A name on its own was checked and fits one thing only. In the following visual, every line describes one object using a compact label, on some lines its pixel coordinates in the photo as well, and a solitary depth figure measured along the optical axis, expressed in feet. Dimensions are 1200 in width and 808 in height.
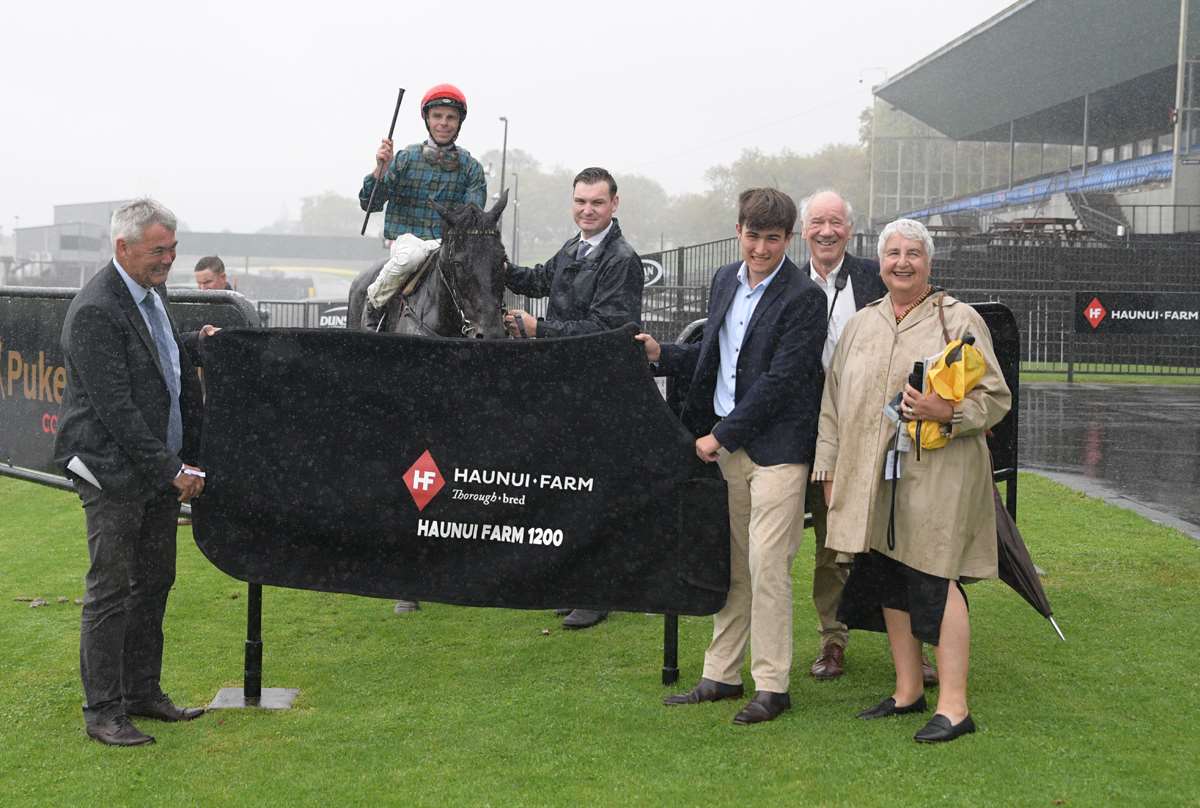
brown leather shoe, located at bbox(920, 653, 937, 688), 19.36
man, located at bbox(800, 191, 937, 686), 19.29
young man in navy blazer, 17.25
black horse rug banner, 17.37
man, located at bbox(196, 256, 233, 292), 38.63
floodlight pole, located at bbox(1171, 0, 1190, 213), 112.27
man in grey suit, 16.14
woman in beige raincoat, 16.26
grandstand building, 127.13
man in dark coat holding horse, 21.27
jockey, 26.43
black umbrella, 17.34
